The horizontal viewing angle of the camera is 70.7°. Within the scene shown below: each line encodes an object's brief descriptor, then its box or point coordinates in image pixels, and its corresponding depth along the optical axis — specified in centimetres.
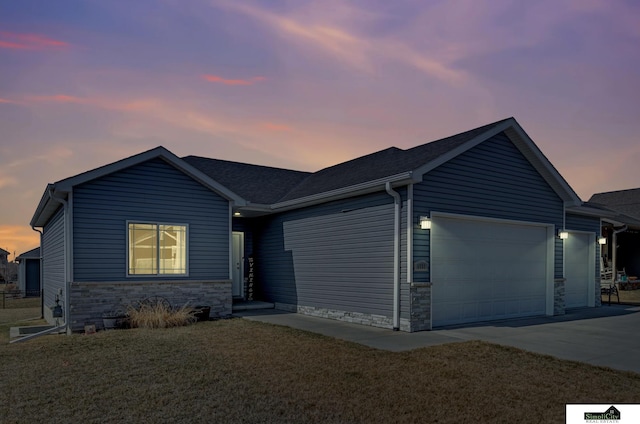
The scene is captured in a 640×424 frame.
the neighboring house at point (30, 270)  2717
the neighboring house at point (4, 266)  3809
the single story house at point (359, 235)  1009
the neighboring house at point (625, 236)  2439
